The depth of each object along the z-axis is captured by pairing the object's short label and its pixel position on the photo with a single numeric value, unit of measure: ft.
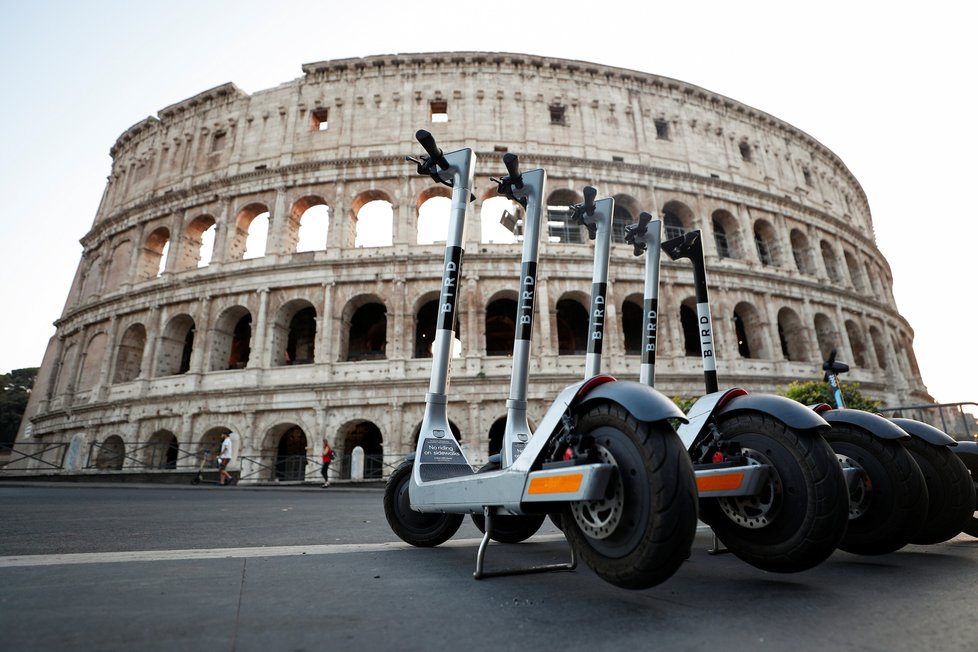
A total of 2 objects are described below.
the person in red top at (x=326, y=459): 47.44
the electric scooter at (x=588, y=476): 5.65
